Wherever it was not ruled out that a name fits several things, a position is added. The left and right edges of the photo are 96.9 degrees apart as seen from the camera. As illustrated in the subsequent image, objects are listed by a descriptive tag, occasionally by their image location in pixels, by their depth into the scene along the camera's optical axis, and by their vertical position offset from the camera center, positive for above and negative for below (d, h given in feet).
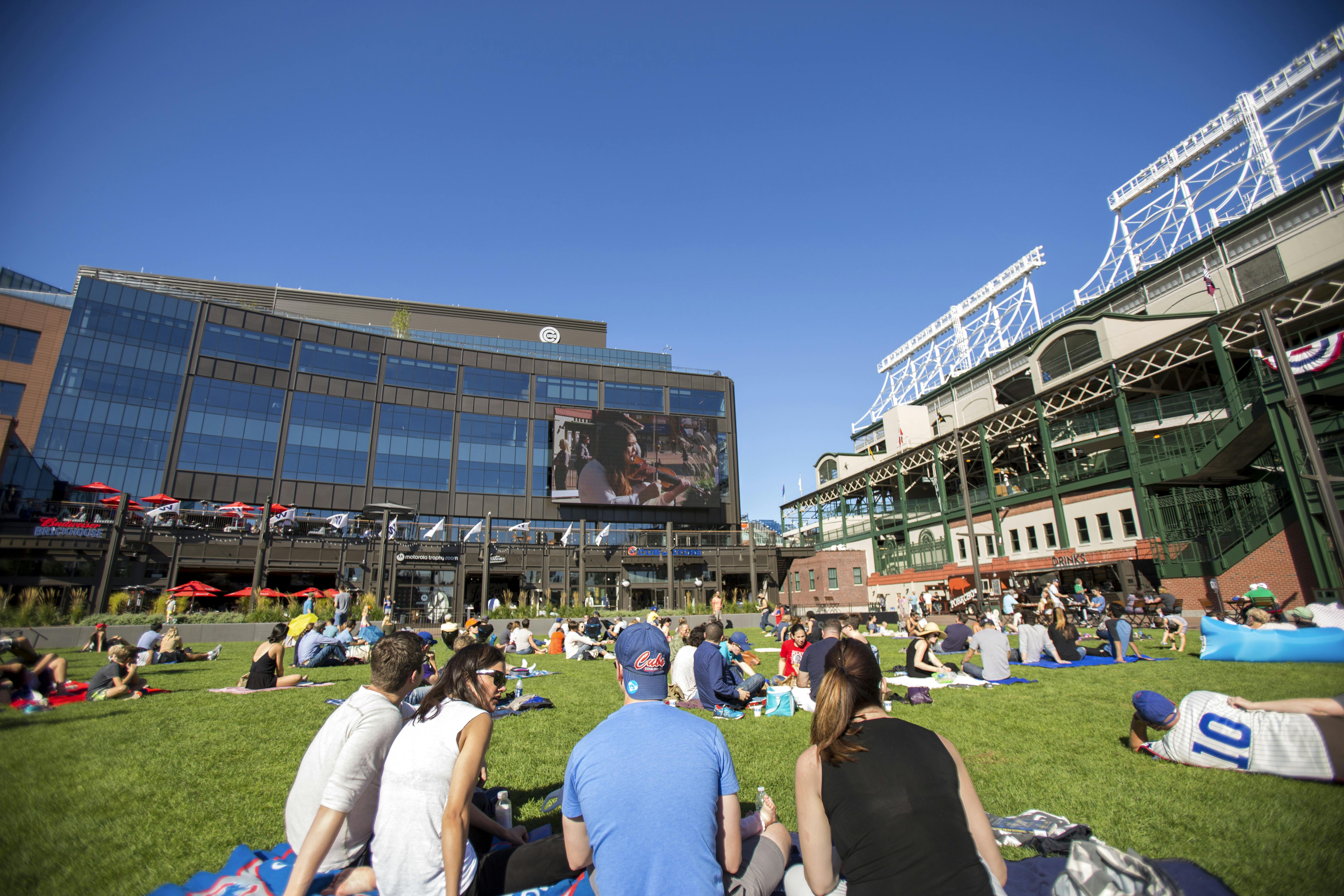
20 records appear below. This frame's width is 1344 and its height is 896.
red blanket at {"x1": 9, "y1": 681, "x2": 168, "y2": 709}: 27.89 -4.22
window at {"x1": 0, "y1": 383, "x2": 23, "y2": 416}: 128.77 +44.11
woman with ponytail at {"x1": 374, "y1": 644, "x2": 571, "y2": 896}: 9.22 -3.34
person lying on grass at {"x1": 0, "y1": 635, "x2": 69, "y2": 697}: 23.90 -2.70
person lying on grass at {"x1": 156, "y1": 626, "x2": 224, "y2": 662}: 48.67 -3.62
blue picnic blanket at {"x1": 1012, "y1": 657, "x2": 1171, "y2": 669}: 40.65 -5.20
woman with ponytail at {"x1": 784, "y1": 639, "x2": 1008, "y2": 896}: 7.09 -2.69
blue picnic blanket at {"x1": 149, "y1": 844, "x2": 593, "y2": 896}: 9.95 -4.73
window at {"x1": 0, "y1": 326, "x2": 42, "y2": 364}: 132.36 +57.65
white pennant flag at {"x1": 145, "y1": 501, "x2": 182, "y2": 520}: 109.09 +17.07
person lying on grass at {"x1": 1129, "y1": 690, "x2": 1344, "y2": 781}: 13.07 -3.74
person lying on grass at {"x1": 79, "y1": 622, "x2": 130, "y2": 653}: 50.98 -2.99
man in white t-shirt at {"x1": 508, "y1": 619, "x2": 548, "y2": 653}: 56.24 -3.92
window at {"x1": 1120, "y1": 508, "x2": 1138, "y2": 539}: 91.45 +9.31
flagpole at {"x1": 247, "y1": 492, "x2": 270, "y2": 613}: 82.07 +6.02
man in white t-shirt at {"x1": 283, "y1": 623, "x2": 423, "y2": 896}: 9.09 -2.96
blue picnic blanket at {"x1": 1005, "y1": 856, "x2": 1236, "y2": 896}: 9.98 -5.06
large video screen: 165.48 +38.00
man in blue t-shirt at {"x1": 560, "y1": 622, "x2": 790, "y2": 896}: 7.43 -2.73
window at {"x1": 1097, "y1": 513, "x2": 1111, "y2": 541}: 96.22 +9.47
